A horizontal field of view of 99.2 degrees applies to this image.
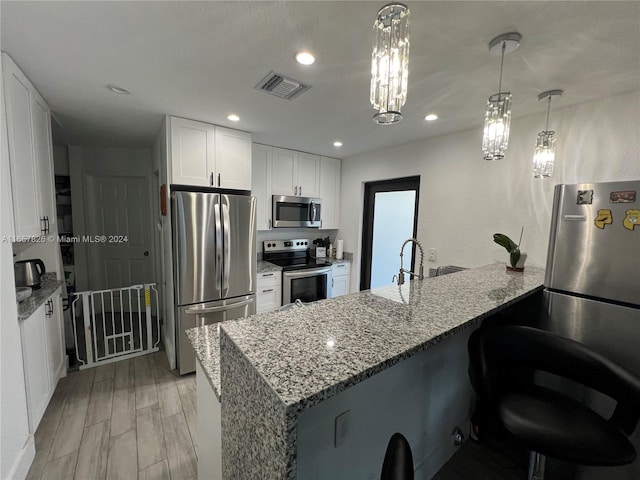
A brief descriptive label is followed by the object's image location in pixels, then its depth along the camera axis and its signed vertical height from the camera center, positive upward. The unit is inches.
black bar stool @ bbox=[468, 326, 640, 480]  37.7 -29.5
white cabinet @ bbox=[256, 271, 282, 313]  128.2 -36.6
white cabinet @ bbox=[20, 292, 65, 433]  67.7 -41.7
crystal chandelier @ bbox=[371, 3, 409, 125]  35.6 +21.0
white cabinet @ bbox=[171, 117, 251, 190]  98.3 +22.6
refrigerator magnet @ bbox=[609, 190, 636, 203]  51.7 +5.1
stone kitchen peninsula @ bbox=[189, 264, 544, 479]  23.8 -16.5
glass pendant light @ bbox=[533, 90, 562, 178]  72.8 +18.8
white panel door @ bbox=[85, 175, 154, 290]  147.9 -10.2
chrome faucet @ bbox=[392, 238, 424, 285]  73.0 -15.4
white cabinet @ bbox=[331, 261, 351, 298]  153.6 -34.5
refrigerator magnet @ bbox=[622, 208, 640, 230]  51.2 +0.8
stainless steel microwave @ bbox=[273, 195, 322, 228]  141.4 +2.2
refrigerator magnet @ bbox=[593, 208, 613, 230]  54.4 +0.9
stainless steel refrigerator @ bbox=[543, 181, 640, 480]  51.8 -10.4
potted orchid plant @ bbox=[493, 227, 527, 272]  79.4 -9.9
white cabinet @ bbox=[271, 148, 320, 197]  140.4 +22.7
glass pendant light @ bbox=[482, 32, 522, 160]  52.7 +20.3
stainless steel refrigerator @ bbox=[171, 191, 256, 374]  96.7 -16.8
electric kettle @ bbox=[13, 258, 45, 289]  84.1 -19.7
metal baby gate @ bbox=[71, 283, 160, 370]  105.0 -57.6
